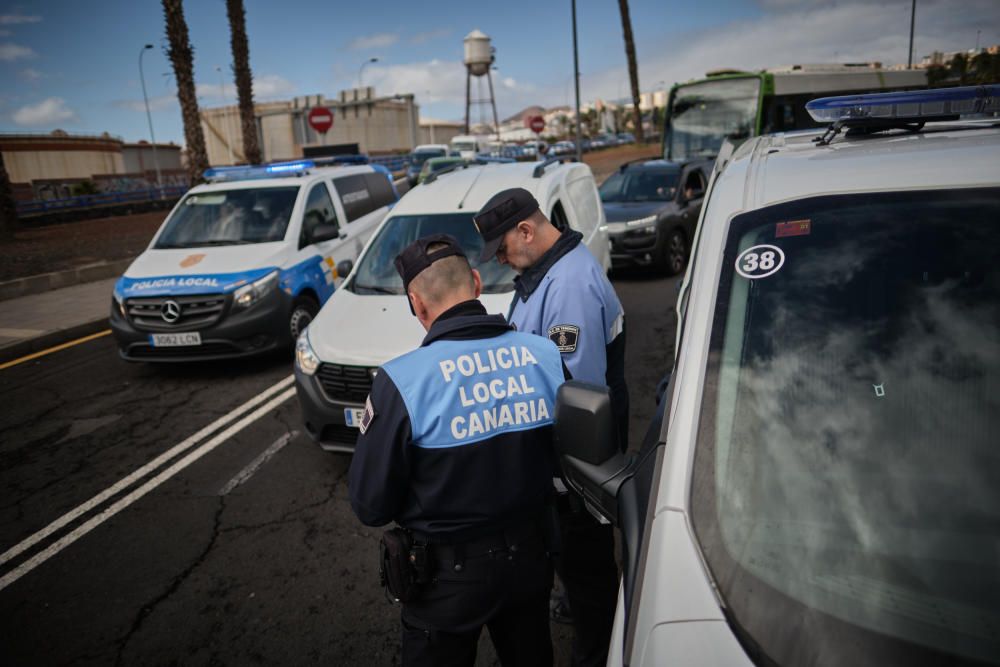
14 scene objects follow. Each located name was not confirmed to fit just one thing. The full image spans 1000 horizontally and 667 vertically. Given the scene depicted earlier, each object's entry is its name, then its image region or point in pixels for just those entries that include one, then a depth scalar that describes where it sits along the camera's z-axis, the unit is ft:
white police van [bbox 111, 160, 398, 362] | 20.90
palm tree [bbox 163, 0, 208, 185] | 50.78
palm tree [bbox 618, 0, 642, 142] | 101.79
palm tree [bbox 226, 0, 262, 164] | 57.36
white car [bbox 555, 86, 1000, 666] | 3.90
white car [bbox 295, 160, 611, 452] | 14.12
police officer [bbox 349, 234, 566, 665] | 6.05
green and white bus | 55.01
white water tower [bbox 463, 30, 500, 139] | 204.64
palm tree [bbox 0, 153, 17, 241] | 51.26
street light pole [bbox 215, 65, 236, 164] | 253.30
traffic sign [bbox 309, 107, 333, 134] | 54.54
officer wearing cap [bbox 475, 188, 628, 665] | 8.75
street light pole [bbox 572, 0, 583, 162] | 75.15
